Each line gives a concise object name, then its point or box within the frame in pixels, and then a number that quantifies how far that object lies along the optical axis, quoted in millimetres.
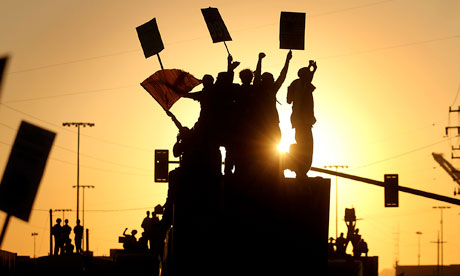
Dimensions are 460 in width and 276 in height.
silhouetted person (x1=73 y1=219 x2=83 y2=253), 44425
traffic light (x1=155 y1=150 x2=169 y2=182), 41406
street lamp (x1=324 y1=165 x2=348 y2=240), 123688
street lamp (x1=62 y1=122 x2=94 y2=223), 118438
